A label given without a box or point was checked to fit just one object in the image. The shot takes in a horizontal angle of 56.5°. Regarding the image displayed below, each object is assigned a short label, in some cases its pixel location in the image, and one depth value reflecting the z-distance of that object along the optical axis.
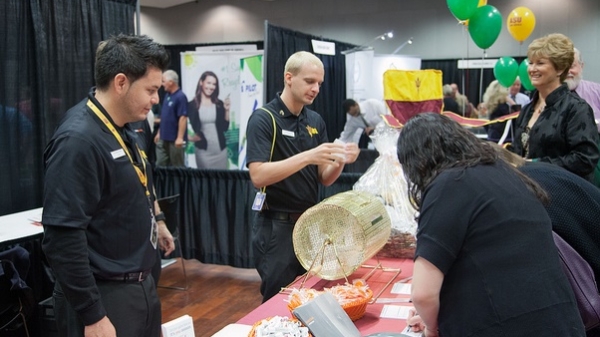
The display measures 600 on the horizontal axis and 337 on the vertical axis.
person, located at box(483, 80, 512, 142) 6.73
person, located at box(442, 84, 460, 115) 7.96
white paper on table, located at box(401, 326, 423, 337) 1.52
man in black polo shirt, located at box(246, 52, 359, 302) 2.35
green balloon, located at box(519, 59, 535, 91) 6.64
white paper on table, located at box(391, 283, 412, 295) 1.98
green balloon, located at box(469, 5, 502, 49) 6.03
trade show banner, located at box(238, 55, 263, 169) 6.36
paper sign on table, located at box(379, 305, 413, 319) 1.74
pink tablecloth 1.67
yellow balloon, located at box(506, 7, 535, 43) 7.66
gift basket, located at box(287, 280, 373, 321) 1.64
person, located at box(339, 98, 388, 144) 7.77
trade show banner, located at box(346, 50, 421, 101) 8.14
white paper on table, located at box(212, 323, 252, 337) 1.60
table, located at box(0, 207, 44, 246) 2.81
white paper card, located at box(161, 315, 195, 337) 1.44
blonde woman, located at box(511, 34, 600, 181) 2.68
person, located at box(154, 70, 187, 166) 6.88
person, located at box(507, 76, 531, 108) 7.82
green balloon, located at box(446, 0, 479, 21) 5.64
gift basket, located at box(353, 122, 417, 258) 2.43
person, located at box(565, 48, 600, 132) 3.51
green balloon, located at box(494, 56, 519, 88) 7.62
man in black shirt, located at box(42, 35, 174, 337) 1.55
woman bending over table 1.20
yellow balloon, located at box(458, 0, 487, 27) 6.16
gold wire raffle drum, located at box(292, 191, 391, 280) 1.95
